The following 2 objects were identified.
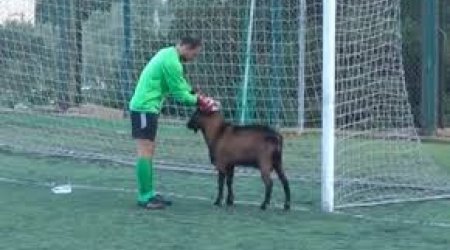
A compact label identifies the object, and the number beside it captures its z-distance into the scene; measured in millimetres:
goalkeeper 13712
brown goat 13521
